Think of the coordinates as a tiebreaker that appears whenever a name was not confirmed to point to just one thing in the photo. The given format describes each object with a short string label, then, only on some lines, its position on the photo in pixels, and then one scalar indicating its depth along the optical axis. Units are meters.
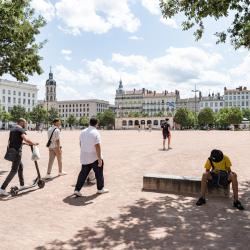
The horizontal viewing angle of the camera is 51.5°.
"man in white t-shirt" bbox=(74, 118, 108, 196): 6.09
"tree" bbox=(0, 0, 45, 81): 9.26
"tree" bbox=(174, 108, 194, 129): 84.88
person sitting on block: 5.62
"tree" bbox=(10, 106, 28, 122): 83.11
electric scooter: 6.25
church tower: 137.69
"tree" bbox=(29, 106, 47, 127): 85.07
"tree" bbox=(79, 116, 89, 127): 111.64
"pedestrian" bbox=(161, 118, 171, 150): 15.49
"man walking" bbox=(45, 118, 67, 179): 8.07
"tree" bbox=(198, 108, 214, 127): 83.87
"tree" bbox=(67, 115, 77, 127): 114.98
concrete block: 6.12
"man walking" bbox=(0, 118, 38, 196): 6.27
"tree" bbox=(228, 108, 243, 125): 76.48
